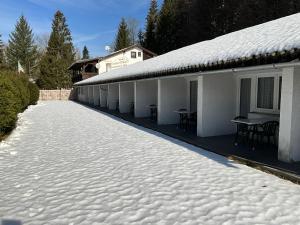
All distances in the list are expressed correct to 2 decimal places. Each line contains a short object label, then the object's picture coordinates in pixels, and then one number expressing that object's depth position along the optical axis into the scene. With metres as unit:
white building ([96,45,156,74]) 31.19
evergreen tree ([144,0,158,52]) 35.72
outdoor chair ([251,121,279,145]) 5.91
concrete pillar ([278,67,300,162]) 4.83
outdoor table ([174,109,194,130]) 8.72
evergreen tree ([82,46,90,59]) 65.13
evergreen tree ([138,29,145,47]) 39.86
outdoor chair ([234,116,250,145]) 6.40
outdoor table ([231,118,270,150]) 5.90
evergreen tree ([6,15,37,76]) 41.94
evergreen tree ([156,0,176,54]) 33.26
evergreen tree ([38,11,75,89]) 36.91
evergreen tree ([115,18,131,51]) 44.94
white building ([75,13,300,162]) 4.86
